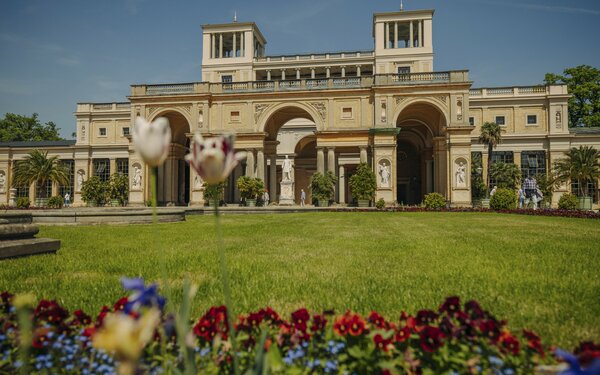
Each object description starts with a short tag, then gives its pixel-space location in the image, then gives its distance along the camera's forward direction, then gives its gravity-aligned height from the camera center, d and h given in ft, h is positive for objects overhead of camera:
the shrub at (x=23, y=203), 112.47 -2.17
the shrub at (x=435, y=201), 86.28 -1.69
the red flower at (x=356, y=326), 7.58 -2.64
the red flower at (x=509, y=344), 6.98 -2.77
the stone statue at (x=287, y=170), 98.38 +6.36
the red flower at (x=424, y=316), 8.17 -2.62
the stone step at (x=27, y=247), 20.21 -2.87
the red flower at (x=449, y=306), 8.15 -2.40
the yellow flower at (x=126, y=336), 2.33 -0.89
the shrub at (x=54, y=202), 106.47 -1.81
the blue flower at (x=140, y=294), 4.09 -1.13
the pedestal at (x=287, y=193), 98.27 +0.42
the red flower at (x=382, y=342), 7.35 -2.84
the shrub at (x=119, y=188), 115.75 +2.25
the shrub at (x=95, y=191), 112.47 +1.28
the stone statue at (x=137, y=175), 112.24 +5.91
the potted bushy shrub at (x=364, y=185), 94.53 +2.30
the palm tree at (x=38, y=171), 112.78 +7.27
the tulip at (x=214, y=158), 4.77 +0.47
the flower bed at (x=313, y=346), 7.13 -3.01
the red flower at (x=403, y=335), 7.62 -2.82
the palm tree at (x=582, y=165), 100.42 +7.52
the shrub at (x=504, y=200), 78.02 -1.27
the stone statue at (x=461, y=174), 99.81 +5.21
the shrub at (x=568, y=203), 83.76 -2.06
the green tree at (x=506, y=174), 124.47 +6.45
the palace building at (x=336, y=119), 102.83 +23.52
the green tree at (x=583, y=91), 153.79 +41.52
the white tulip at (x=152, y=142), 4.41 +0.62
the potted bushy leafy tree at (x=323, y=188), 95.76 +1.65
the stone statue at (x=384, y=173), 100.99 +5.61
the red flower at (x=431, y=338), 7.10 -2.72
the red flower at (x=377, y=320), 8.15 -2.71
